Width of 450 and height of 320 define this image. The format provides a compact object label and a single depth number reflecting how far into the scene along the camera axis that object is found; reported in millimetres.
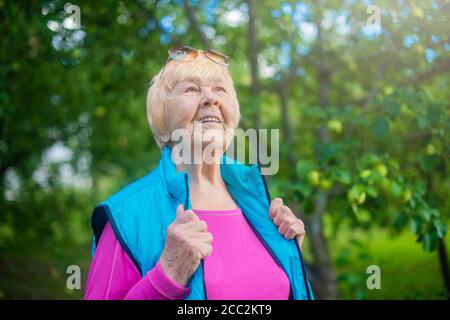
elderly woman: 1831
